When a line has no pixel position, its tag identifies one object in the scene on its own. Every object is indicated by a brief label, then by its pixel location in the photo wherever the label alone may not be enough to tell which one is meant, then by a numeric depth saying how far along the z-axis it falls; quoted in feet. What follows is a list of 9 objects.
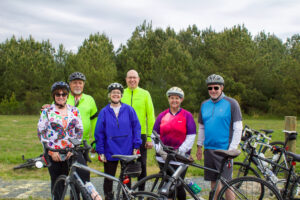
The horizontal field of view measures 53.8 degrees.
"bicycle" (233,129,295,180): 15.78
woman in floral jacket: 11.52
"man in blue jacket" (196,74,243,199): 12.24
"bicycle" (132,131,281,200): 10.84
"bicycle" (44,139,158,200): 9.92
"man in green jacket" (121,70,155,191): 15.06
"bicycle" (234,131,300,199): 12.96
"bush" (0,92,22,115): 118.93
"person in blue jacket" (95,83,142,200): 12.87
